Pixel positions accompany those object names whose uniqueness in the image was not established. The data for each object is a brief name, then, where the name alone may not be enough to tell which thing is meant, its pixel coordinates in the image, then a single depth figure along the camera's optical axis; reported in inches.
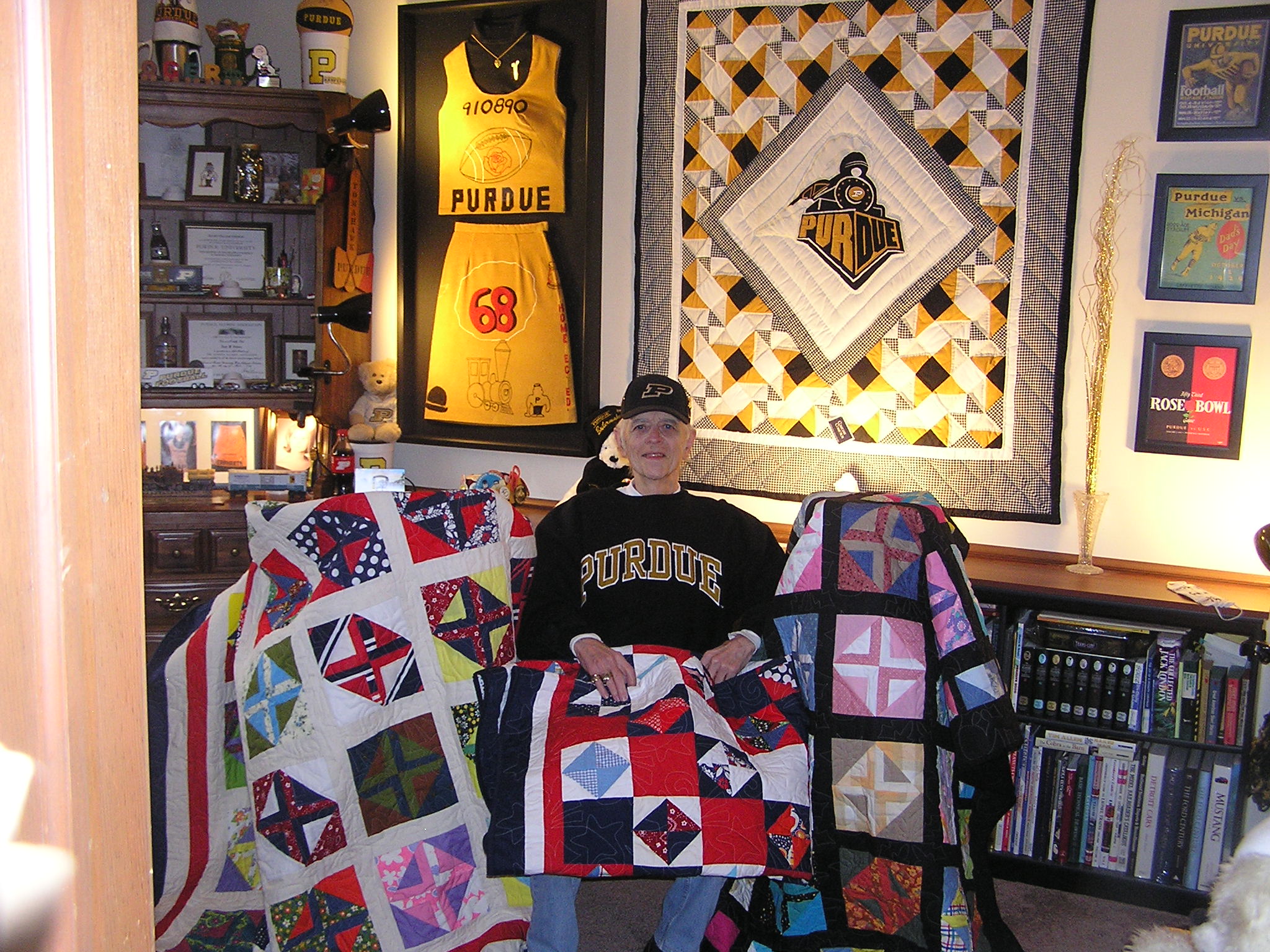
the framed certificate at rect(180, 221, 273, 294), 143.2
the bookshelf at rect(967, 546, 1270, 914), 96.3
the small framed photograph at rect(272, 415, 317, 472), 147.5
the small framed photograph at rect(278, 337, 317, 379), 145.9
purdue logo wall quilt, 111.4
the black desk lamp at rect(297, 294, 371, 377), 138.7
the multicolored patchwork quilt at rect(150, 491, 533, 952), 78.7
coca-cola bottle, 138.3
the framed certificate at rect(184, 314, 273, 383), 143.7
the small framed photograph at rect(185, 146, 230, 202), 142.2
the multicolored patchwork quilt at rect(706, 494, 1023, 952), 78.0
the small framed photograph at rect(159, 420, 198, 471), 143.0
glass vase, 108.3
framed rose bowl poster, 105.3
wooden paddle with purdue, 141.3
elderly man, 90.7
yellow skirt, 136.6
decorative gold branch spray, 107.7
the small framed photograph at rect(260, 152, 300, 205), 141.9
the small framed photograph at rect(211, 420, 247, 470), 144.9
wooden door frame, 20.1
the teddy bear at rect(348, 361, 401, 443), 142.3
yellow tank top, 134.0
